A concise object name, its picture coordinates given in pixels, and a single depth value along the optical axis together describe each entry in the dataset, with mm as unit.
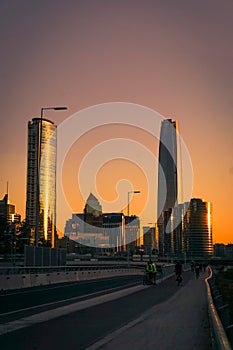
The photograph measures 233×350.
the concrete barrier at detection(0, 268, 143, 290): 33609
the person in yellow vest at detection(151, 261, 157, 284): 40969
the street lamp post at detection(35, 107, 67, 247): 44231
